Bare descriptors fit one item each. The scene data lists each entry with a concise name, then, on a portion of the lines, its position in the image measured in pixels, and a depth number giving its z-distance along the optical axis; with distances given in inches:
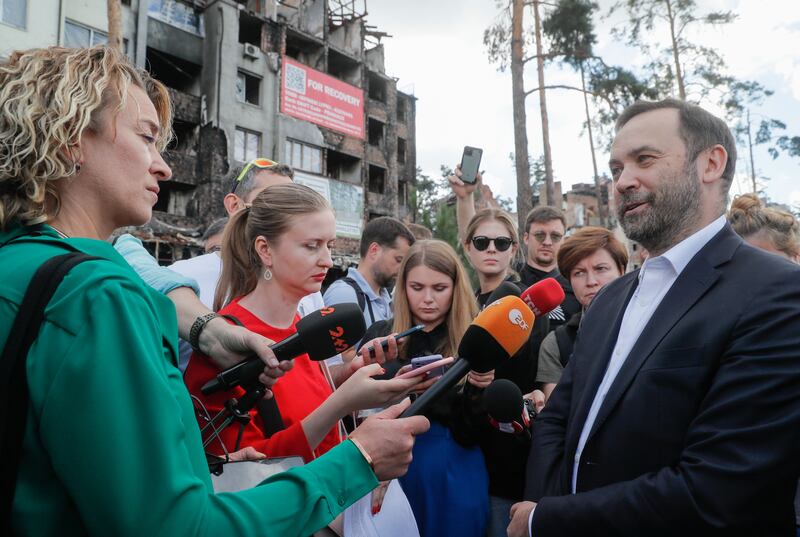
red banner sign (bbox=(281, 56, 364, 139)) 916.0
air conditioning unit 854.5
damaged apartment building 740.6
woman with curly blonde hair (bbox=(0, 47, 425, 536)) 39.4
